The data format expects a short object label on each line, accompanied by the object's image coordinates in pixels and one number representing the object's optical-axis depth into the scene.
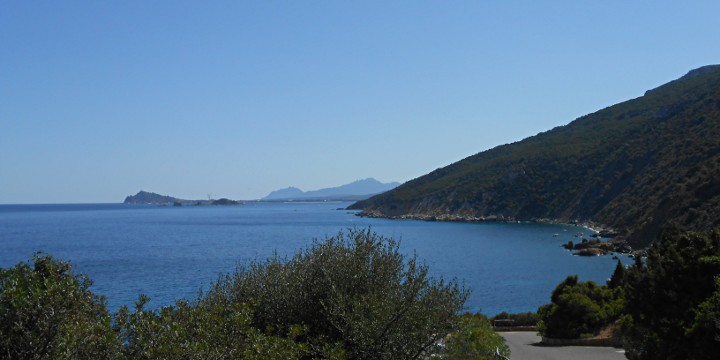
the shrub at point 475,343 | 16.55
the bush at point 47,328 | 9.30
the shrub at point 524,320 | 42.84
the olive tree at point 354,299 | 15.08
